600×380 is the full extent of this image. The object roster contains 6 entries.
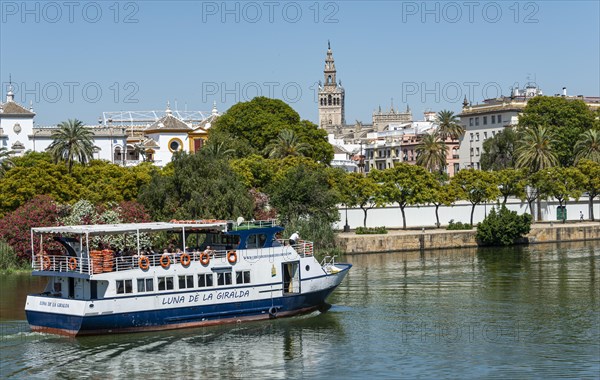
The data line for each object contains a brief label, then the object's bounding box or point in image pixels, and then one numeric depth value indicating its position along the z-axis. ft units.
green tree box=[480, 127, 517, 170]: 444.96
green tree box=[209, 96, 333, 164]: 378.53
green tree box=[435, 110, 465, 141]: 465.06
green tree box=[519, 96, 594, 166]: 415.64
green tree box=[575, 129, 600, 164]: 369.91
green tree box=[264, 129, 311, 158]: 343.26
